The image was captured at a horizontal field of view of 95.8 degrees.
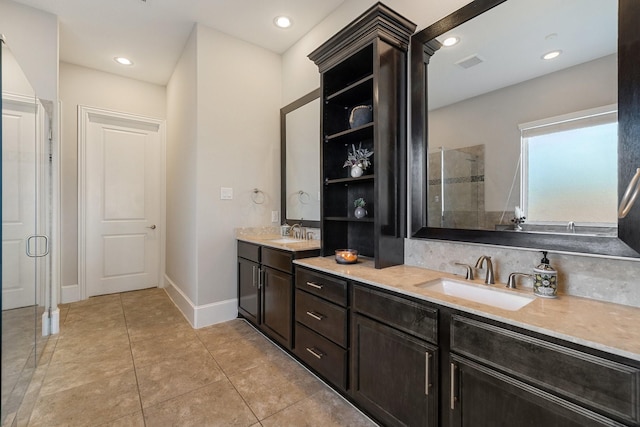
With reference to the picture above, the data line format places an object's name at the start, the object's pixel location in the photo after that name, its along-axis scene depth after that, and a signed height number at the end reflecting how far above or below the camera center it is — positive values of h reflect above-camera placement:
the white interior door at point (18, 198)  1.59 +0.08
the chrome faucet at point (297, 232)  3.11 -0.22
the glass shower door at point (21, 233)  1.55 -0.15
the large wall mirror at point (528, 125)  1.23 +0.46
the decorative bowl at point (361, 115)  2.22 +0.75
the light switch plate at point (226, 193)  3.05 +0.20
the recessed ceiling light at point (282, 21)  2.85 +1.91
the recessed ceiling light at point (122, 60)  3.59 +1.90
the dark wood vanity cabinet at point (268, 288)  2.27 -0.68
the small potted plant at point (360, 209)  2.23 +0.02
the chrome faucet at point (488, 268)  1.56 -0.30
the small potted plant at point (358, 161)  2.23 +0.41
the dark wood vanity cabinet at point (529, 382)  0.86 -0.57
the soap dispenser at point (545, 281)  1.30 -0.31
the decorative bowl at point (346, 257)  2.04 -0.32
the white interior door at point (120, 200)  3.87 +0.15
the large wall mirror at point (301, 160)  2.96 +0.57
